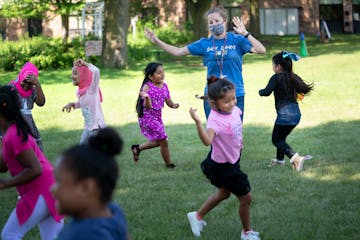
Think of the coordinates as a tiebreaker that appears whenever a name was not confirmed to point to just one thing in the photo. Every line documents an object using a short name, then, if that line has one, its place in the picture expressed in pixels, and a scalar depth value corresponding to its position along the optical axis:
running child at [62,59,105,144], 11.39
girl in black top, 11.52
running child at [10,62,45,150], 9.68
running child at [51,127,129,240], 3.88
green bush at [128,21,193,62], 39.01
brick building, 71.18
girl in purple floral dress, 12.14
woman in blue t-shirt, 10.51
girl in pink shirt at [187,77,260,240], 7.42
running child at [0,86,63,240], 5.73
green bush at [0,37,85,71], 32.43
